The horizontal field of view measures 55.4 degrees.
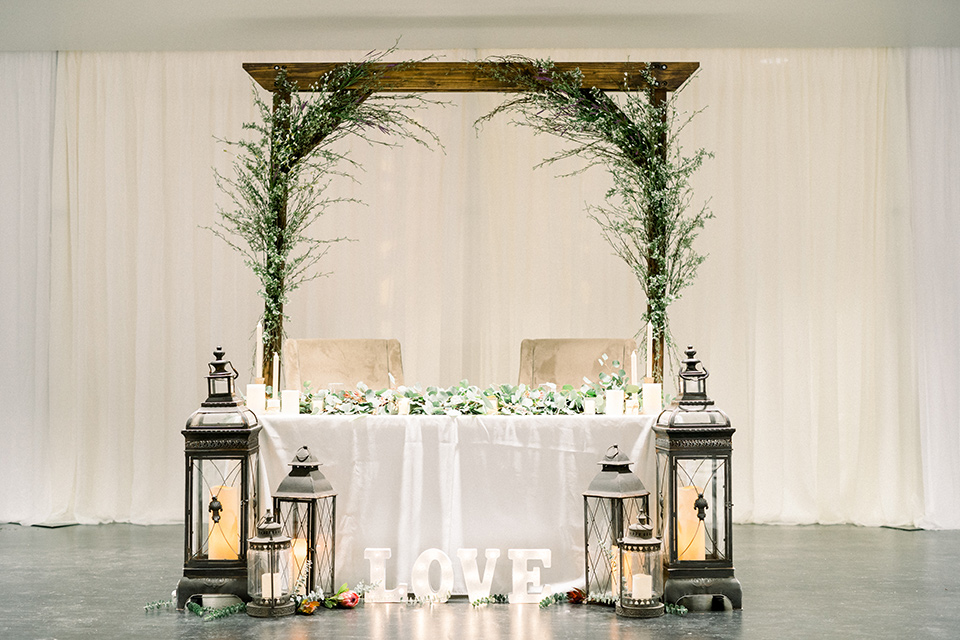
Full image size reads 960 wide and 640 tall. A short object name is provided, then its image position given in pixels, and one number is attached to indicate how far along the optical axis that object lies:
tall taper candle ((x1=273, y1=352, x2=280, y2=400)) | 4.22
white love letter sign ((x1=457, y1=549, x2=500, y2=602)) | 3.69
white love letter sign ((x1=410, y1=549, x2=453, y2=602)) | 3.69
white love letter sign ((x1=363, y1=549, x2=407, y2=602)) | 3.71
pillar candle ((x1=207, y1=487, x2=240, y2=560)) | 3.62
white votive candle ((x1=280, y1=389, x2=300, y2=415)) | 4.00
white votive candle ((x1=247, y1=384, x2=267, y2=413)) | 3.95
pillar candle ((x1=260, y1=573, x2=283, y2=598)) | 3.46
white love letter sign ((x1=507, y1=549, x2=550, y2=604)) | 3.69
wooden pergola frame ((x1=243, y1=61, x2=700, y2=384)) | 4.58
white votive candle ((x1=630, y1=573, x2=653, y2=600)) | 3.47
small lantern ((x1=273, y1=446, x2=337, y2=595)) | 3.62
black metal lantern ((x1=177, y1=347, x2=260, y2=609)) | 3.60
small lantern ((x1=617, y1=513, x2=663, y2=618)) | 3.47
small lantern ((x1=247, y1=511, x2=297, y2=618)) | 3.45
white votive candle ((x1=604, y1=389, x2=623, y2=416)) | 3.92
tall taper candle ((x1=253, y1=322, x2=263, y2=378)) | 4.16
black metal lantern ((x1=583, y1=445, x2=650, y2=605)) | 3.62
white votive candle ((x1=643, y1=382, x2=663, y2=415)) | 4.03
